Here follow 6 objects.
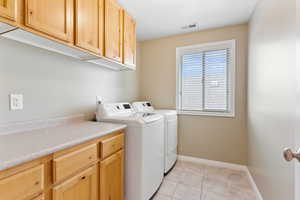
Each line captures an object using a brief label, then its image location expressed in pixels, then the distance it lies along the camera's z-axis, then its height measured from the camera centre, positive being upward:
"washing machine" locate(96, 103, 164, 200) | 1.61 -0.59
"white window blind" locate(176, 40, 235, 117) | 2.56 +0.35
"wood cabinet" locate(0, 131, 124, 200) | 0.76 -0.49
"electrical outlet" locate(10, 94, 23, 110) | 1.20 -0.03
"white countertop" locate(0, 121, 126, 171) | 0.77 -0.28
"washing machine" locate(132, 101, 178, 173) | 2.33 -0.56
